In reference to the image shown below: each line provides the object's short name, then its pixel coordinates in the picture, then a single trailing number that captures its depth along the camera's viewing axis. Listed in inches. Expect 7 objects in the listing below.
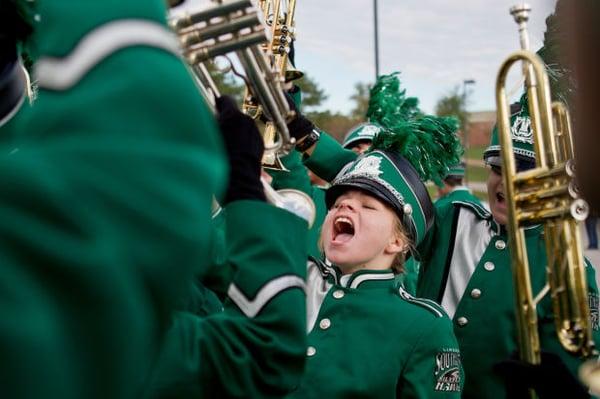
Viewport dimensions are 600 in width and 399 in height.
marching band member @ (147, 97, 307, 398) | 48.9
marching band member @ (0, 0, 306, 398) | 24.5
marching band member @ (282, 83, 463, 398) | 88.3
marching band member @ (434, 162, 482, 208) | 303.1
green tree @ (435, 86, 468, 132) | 1509.6
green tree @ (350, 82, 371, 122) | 1788.9
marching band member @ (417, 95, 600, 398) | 109.3
